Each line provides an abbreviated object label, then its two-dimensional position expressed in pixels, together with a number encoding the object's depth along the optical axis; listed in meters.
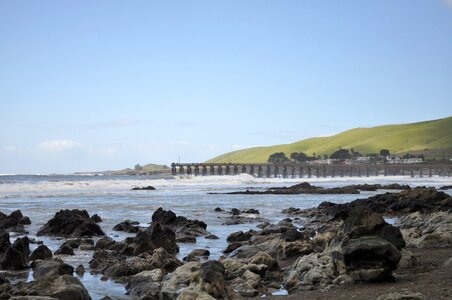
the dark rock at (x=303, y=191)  68.62
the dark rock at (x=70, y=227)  26.94
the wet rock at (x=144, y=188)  82.62
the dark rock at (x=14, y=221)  29.73
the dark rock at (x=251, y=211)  38.56
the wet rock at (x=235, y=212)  37.38
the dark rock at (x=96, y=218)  32.78
